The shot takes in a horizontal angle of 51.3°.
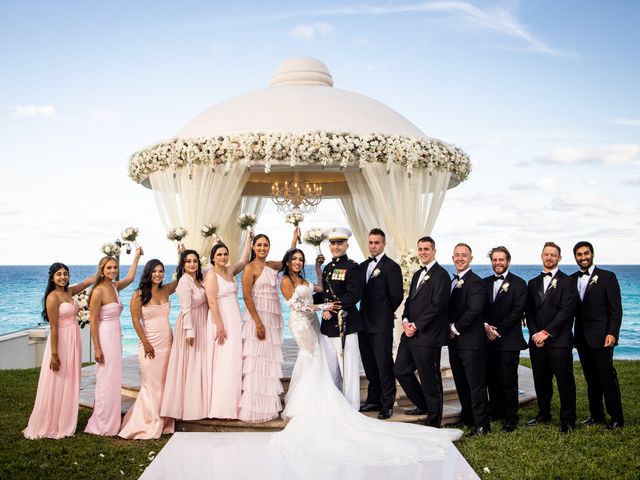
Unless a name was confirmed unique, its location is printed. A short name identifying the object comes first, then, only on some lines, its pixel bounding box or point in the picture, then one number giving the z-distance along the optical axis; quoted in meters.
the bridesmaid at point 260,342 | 6.71
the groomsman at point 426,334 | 6.53
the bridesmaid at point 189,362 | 6.66
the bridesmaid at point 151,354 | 6.61
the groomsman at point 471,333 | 6.51
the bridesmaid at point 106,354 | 6.68
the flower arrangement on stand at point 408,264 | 8.86
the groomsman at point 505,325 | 6.64
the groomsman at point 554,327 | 6.47
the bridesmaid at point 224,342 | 6.66
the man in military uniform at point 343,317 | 6.60
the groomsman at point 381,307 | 6.79
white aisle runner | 5.26
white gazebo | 8.38
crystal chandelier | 10.30
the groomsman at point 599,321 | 6.50
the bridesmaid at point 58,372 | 6.65
